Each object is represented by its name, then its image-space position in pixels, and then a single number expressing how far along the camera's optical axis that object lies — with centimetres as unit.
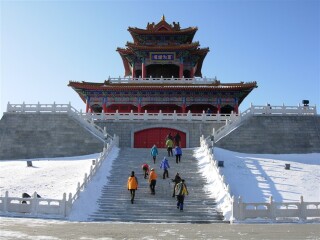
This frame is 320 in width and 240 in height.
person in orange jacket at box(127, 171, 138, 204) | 1221
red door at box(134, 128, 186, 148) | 2283
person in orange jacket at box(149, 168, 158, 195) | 1295
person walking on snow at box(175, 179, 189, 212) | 1138
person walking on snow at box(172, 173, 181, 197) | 1198
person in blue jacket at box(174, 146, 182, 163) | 1708
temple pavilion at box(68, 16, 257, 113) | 2678
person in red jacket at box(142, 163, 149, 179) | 1489
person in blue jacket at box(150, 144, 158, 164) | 1703
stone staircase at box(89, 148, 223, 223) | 1116
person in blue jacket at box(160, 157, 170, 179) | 1468
